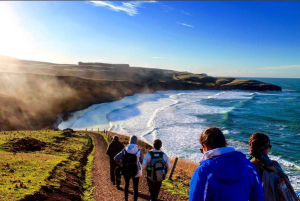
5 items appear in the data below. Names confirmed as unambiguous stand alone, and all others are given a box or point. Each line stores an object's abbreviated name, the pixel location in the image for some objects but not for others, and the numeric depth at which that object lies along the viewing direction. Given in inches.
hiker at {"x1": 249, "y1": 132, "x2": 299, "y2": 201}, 126.3
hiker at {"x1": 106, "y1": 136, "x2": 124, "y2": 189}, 331.0
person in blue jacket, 93.8
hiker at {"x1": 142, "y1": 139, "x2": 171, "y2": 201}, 213.8
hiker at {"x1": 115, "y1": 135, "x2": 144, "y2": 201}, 231.3
